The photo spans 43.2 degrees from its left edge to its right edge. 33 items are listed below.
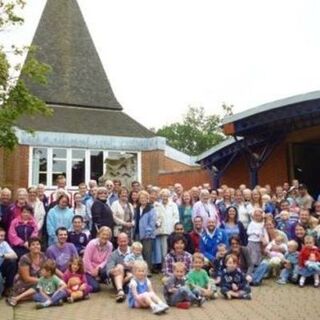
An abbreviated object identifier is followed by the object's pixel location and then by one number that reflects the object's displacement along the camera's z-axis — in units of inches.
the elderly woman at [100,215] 302.3
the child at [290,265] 299.9
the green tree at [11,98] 431.2
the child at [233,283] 264.3
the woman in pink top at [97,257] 277.7
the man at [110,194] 328.2
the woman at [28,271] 253.5
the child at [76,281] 255.9
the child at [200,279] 260.1
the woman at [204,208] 326.8
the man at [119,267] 263.4
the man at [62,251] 270.4
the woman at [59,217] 294.0
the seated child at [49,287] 248.0
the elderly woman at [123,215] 313.3
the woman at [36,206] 303.2
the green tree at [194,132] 1806.4
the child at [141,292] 239.7
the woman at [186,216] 333.9
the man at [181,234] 293.5
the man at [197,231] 308.0
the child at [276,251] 306.9
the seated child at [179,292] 248.0
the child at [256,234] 312.3
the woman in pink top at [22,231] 278.3
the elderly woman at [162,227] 318.4
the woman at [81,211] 308.3
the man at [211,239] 304.3
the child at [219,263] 276.4
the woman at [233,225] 319.5
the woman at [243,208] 334.4
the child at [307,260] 292.4
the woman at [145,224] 312.9
